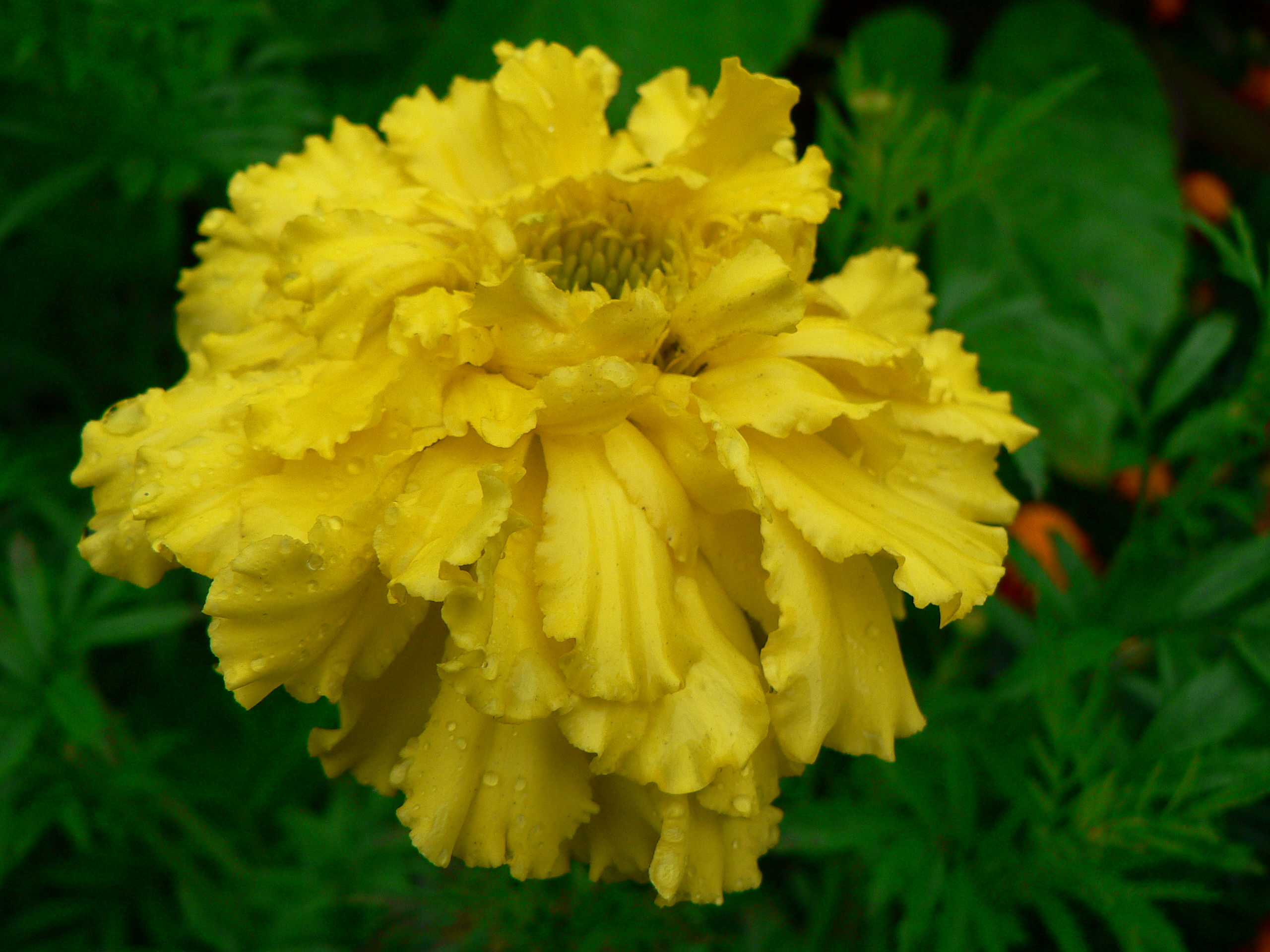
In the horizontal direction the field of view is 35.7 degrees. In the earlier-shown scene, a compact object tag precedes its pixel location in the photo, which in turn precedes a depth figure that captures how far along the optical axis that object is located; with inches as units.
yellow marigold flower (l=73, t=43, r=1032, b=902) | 6.4
